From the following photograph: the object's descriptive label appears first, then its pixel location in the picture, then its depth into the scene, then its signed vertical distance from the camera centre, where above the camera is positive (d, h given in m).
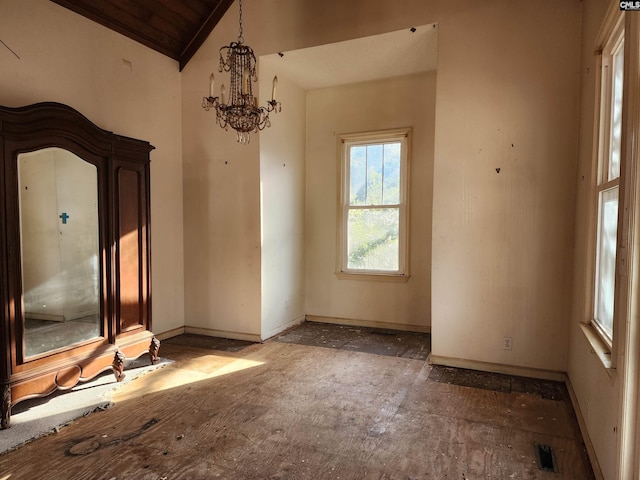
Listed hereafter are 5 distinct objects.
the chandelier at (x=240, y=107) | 3.16 +0.91
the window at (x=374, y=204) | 5.11 +0.26
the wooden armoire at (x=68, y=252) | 2.73 -0.23
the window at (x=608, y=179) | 2.34 +0.29
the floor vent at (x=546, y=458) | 2.26 -1.35
